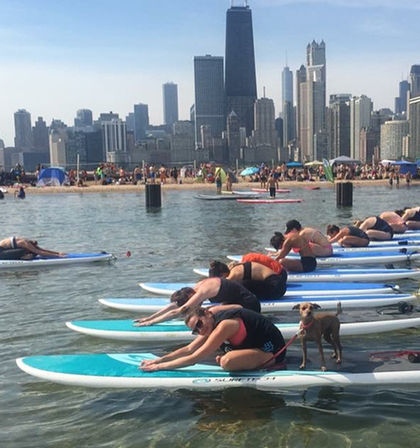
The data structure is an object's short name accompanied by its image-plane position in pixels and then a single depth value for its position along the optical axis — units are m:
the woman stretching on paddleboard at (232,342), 6.38
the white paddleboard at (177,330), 8.41
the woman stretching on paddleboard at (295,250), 11.78
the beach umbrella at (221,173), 41.97
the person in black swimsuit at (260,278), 9.10
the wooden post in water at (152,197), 33.03
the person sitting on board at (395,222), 17.44
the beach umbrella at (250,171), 55.25
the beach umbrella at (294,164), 62.07
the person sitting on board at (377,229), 16.19
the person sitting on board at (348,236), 15.03
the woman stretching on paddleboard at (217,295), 7.36
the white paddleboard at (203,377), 6.51
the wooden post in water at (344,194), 31.80
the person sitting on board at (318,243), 13.23
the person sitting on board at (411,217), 18.53
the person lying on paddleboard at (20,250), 14.61
